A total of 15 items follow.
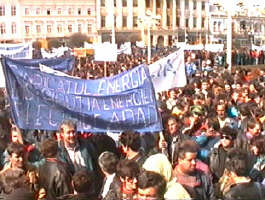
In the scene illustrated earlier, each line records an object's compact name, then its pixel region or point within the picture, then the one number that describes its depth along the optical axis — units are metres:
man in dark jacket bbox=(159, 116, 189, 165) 6.68
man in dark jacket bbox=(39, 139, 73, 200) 5.25
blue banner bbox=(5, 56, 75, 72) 12.38
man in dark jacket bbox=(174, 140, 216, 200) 4.95
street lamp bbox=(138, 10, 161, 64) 39.71
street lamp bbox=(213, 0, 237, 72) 19.95
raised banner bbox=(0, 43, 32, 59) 20.19
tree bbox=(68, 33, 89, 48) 72.43
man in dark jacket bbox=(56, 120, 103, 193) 5.91
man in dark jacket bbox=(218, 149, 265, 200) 4.48
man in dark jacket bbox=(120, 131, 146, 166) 5.70
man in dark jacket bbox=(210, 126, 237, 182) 6.14
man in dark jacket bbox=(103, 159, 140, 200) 4.59
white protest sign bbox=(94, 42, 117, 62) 18.97
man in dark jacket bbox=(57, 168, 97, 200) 4.86
